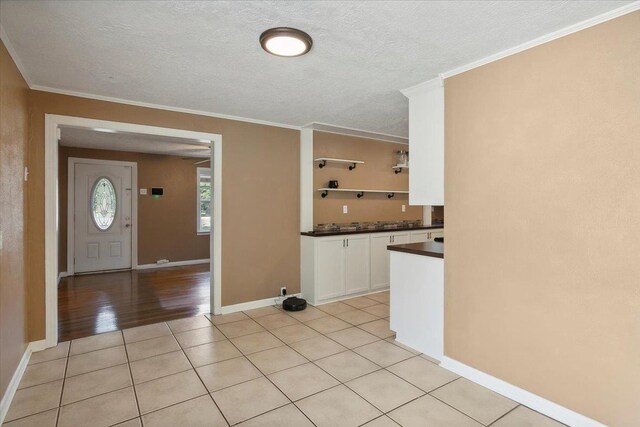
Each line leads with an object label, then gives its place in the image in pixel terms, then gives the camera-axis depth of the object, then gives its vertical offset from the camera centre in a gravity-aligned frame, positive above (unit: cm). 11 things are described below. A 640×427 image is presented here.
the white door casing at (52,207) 309 +5
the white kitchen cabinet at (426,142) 285 +61
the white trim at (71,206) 619 +11
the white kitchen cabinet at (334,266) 441 -73
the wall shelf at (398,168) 574 +76
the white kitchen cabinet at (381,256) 488 -64
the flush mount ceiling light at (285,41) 205 +109
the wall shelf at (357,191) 488 +33
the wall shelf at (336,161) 477 +75
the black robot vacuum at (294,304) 415 -113
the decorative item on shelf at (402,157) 580 +95
